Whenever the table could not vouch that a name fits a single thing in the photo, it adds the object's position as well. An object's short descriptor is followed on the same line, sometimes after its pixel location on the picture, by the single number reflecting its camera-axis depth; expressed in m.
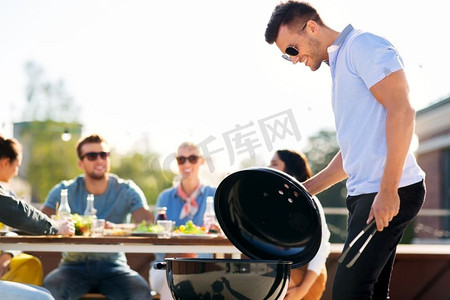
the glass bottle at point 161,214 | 4.59
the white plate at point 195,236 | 3.90
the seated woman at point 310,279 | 4.14
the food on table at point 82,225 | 4.13
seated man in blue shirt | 5.05
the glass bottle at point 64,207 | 4.44
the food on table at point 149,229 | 4.12
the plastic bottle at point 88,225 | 4.15
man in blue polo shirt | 2.41
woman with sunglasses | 5.40
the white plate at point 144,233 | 4.11
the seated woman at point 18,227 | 2.76
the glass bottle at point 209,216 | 4.58
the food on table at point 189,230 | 4.15
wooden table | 3.75
